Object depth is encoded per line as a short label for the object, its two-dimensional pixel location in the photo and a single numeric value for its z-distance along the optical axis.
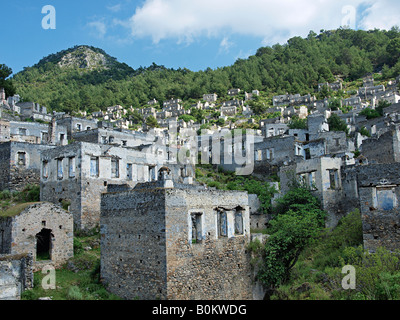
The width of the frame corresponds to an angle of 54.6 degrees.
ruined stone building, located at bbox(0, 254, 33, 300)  15.28
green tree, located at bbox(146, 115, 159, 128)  82.30
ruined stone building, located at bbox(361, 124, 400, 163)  29.42
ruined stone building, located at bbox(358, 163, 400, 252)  16.56
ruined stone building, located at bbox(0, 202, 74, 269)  18.89
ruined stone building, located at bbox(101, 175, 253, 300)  15.91
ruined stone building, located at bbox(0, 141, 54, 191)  29.92
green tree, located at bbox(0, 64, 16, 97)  55.17
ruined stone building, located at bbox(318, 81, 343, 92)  96.24
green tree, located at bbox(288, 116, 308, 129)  53.78
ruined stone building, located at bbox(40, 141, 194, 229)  25.28
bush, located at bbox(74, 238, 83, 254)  21.55
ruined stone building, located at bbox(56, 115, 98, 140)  41.81
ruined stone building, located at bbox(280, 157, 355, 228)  25.73
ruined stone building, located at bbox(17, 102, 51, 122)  46.23
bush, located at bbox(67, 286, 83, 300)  16.45
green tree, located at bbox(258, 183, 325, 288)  19.48
